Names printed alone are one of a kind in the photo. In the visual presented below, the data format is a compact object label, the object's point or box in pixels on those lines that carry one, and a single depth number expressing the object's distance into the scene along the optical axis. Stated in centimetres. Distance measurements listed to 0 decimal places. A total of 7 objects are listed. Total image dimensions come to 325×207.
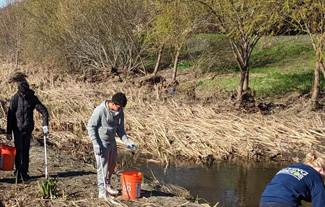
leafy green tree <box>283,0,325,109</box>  1334
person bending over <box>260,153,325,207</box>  476
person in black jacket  823
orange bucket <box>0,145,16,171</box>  831
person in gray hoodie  720
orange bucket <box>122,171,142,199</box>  739
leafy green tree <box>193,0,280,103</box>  1426
